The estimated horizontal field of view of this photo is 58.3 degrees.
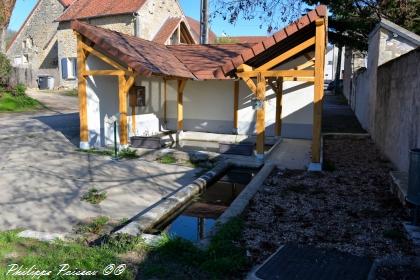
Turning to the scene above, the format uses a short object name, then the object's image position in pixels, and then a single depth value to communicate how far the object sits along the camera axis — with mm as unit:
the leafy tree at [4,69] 20527
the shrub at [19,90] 21753
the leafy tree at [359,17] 17547
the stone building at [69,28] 24688
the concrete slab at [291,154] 9679
